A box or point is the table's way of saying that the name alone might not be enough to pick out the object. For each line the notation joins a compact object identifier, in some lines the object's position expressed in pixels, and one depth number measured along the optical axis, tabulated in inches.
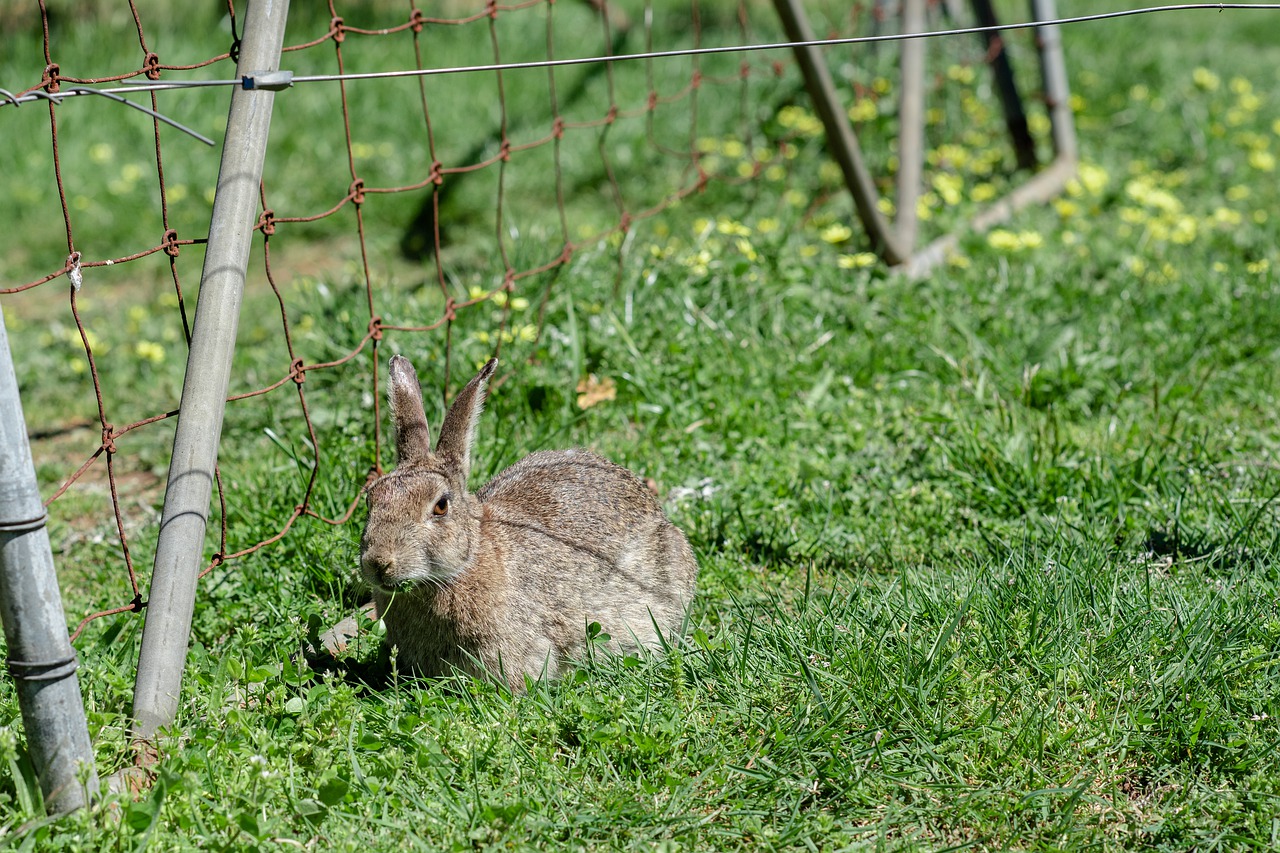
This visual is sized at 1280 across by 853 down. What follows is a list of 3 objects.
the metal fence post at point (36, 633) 169.8
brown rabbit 224.2
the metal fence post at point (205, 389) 203.0
